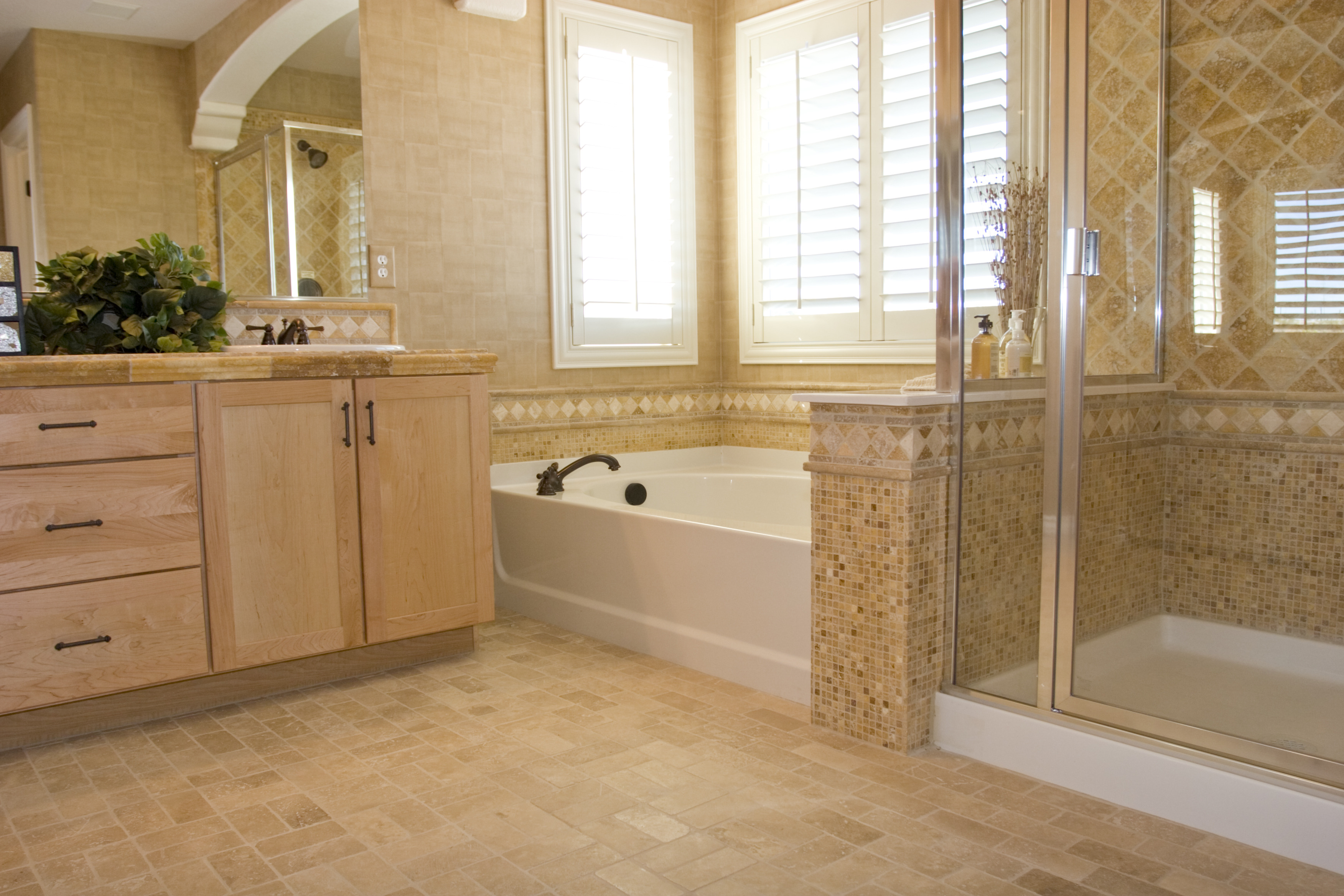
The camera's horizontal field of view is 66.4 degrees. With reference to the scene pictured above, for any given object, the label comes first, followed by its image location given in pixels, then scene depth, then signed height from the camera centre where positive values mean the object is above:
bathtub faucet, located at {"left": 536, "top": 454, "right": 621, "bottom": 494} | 3.42 -0.36
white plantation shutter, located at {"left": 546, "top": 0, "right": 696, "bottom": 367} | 3.74 +0.68
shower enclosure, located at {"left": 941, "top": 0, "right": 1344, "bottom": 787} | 1.81 -0.03
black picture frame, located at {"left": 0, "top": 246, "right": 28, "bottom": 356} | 2.31 +0.18
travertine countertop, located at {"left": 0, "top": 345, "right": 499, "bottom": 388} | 2.19 +0.02
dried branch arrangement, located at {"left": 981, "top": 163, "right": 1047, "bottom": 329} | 2.04 +0.26
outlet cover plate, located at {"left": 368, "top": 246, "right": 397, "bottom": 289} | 3.30 +0.34
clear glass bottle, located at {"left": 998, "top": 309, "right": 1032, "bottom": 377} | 2.08 +0.02
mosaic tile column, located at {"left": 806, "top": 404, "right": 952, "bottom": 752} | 2.13 -0.43
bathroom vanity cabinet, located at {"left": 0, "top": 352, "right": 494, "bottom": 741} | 2.22 -0.38
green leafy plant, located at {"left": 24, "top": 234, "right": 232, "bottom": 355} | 2.48 +0.17
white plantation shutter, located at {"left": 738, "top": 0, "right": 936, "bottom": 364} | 3.42 +0.64
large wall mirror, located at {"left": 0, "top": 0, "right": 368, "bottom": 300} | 2.65 +0.64
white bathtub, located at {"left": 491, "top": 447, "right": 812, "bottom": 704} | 2.58 -0.55
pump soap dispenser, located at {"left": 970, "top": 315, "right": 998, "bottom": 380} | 2.14 +0.01
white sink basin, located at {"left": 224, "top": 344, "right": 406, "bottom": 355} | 2.71 +0.06
